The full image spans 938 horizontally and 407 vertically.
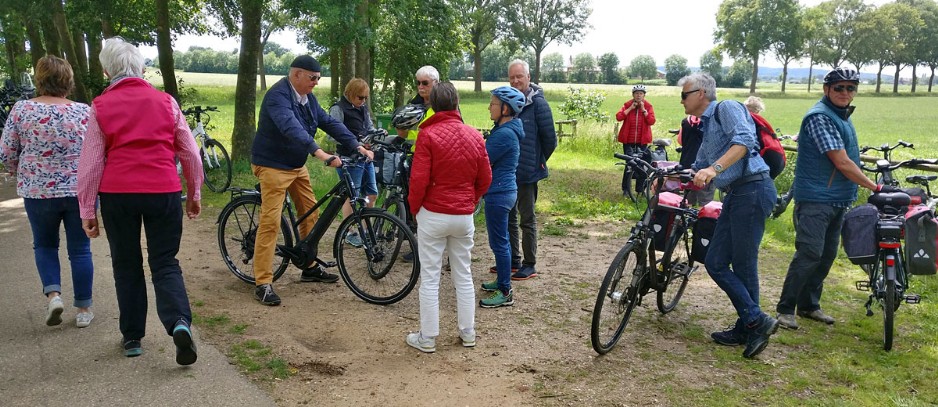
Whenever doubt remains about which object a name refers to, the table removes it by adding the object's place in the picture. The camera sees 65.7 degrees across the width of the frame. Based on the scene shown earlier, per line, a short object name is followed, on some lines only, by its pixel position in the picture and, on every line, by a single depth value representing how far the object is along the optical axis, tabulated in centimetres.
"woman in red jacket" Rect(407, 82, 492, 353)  459
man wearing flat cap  557
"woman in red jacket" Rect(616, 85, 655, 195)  1147
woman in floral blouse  473
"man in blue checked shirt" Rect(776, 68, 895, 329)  507
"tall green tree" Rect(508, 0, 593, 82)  7006
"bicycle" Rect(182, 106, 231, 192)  1118
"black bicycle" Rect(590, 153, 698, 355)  473
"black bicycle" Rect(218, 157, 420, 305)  573
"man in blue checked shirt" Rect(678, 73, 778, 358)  473
